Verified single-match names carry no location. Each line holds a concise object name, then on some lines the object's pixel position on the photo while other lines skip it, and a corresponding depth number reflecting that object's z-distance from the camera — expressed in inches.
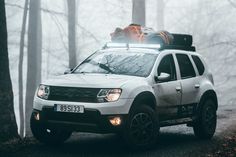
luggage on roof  401.1
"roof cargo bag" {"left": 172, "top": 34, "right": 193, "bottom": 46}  418.6
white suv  318.7
